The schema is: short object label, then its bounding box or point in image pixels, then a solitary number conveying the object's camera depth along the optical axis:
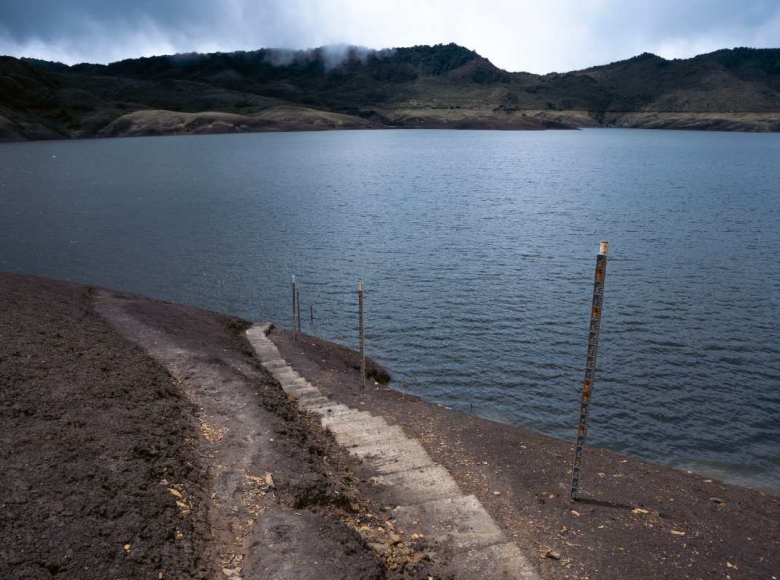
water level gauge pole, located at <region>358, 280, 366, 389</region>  21.15
